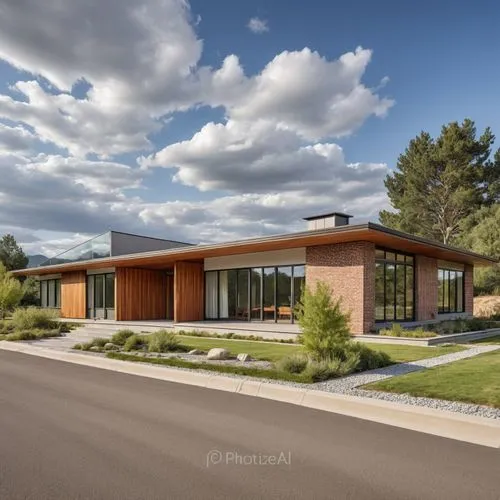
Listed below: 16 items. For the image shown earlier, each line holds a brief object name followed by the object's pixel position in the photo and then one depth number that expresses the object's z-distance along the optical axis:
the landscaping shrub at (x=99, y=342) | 13.59
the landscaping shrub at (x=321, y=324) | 9.19
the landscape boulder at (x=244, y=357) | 10.71
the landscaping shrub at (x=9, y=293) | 24.12
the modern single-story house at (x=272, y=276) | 15.98
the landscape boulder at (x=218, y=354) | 11.00
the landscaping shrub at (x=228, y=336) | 15.25
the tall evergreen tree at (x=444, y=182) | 38.03
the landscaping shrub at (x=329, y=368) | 8.33
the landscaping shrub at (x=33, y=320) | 18.84
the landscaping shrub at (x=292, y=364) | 8.92
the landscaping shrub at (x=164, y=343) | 12.41
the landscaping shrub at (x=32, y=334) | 16.28
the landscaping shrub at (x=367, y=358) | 9.37
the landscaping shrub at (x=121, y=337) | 14.06
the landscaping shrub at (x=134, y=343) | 12.75
